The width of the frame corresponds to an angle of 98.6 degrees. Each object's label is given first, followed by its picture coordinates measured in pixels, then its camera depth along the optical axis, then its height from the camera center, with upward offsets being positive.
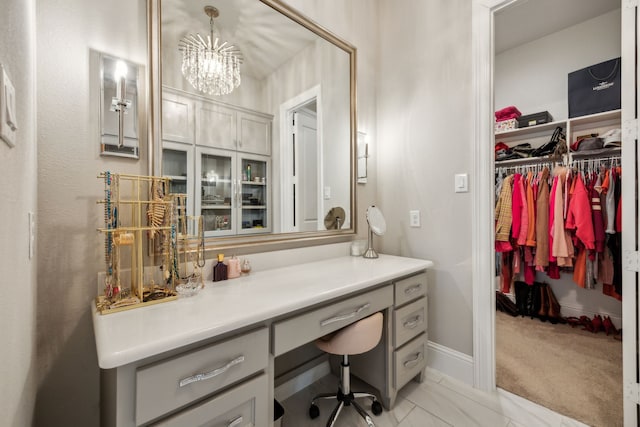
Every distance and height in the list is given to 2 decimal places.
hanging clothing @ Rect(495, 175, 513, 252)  2.78 -0.05
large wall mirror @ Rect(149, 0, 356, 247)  1.29 +0.54
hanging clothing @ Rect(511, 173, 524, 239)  2.77 +0.05
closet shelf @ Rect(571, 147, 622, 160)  2.38 +0.53
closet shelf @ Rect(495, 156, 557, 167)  2.81 +0.55
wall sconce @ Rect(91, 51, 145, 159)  1.10 +0.46
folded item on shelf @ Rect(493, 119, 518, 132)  3.00 +0.97
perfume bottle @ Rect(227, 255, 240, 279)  1.38 -0.27
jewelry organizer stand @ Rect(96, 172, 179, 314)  0.98 -0.08
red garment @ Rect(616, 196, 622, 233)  2.24 -0.05
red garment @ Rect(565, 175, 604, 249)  2.36 -0.04
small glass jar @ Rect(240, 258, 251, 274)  1.45 -0.28
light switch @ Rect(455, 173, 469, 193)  1.78 +0.20
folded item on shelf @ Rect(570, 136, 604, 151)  2.43 +0.61
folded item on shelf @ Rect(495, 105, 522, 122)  3.05 +1.11
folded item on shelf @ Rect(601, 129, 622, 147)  2.31 +0.63
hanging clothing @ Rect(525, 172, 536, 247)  2.68 -0.01
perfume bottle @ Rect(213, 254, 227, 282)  1.33 -0.27
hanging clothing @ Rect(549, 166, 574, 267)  2.49 -0.19
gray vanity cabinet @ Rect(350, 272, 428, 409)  1.52 -0.77
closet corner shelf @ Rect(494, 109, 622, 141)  2.45 +0.87
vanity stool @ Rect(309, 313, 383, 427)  1.28 -0.60
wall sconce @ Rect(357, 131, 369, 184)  2.15 +0.42
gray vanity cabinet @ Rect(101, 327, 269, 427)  0.72 -0.51
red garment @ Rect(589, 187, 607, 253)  2.35 -0.10
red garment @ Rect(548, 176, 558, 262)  2.58 +0.02
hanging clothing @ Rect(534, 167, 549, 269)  2.62 -0.13
